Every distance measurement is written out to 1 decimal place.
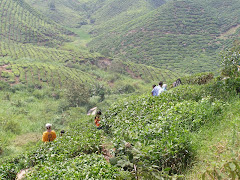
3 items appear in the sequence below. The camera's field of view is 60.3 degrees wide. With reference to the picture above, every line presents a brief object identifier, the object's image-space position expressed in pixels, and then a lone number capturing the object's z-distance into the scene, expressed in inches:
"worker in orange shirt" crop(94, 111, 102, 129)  297.9
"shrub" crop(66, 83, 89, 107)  901.5
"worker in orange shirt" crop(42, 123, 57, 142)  285.6
